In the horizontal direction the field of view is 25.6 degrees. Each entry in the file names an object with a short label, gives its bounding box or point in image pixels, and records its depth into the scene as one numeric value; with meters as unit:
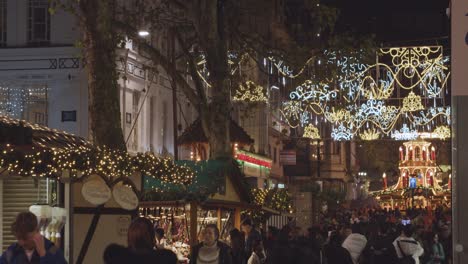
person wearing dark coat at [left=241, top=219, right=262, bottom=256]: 18.73
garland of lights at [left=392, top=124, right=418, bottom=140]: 43.94
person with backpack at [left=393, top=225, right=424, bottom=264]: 17.28
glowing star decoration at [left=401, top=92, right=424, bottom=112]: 36.84
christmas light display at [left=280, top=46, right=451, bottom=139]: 34.00
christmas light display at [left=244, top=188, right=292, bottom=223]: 25.94
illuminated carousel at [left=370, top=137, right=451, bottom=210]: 62.69
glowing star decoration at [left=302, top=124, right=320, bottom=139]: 42.97
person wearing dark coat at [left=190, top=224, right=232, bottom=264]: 13.09
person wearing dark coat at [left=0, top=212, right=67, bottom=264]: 8.07
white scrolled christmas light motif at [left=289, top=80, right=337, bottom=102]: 32.92
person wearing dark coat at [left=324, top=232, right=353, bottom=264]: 14.73
